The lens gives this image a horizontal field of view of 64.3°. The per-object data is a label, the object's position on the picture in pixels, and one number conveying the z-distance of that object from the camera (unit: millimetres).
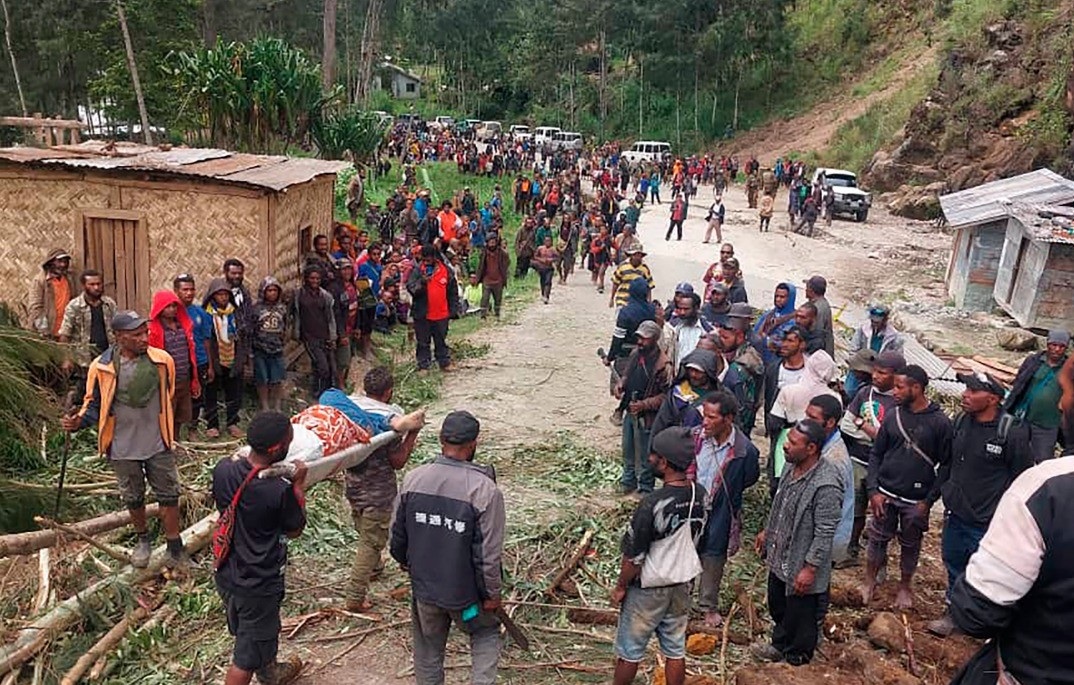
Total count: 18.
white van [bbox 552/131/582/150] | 44562
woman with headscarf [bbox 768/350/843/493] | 5855
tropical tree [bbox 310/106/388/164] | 19734
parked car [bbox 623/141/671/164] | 40781
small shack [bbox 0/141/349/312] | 8844
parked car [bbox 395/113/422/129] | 50631
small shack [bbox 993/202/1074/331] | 13453
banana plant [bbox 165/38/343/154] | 14742
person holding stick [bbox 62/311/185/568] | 5344
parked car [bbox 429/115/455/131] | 50406
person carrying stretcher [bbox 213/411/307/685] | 4008
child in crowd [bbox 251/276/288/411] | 8211
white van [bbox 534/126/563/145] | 45719
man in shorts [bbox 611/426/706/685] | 4078
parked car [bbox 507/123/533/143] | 46075
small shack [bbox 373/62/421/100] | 69625
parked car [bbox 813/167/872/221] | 27906
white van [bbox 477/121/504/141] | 51341
